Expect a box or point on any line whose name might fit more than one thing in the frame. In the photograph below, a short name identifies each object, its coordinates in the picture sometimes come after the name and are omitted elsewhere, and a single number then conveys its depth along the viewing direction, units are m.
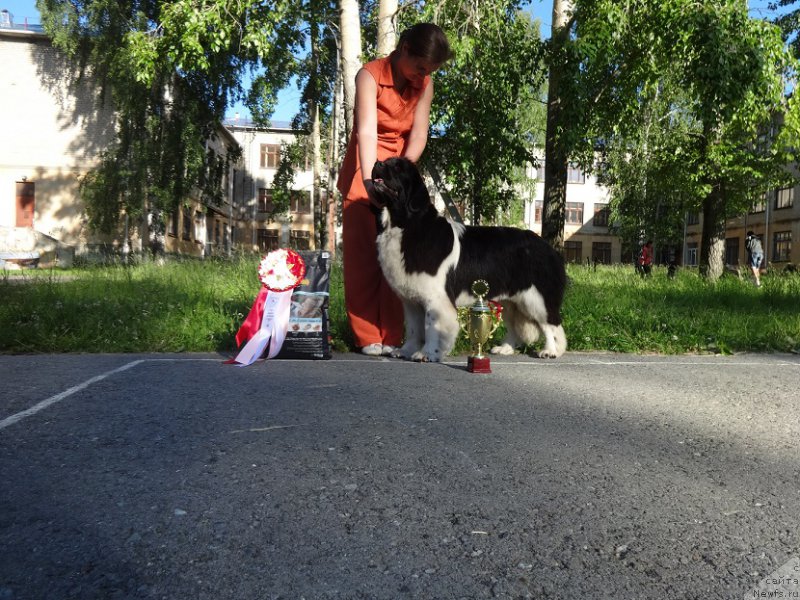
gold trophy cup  4.08
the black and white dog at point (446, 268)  4.52
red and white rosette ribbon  4.47
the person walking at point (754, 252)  17.24
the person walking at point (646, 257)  23.20
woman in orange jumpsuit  4.57
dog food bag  4.57
